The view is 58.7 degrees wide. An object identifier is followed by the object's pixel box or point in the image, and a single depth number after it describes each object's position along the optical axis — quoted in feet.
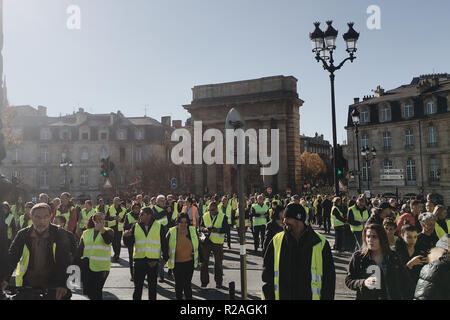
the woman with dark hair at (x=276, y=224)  29.45
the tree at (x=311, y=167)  274.36
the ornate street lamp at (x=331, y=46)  39.34
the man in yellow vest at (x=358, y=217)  36.88
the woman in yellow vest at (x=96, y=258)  20.83
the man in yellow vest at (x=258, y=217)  44.73
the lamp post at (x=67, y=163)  113.28
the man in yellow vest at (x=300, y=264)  13.35
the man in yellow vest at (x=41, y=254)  14.84
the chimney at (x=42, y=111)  206.80
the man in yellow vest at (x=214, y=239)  28.96
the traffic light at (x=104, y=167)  56.65
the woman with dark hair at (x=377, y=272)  13.09
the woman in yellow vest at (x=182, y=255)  22.13
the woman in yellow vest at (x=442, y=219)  23.38
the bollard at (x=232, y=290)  15.53
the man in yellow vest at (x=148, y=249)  21.50
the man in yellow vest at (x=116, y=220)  37.34
